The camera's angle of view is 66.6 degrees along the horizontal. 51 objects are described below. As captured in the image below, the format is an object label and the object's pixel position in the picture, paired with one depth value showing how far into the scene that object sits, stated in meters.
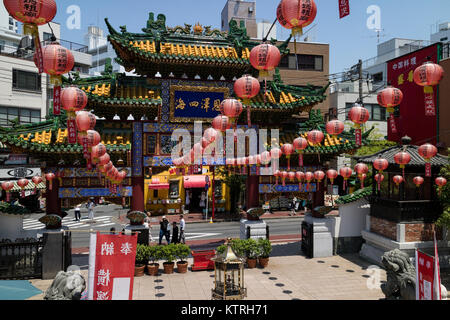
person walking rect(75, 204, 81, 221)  28.07
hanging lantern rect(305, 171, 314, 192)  15.50
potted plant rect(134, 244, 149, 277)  13.23
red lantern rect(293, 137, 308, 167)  13.68
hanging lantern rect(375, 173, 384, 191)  15.33
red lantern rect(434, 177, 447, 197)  13.35
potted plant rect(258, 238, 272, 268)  14.43
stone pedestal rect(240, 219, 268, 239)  15.59
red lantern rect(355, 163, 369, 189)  15.50
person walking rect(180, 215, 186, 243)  18.81
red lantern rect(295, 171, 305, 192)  15.38
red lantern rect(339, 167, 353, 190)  16.53
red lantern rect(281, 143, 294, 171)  14.21
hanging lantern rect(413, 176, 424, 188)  14.31
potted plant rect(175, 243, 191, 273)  13.52
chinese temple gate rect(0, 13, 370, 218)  13.63
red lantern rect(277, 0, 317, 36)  6.80
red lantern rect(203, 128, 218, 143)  11.98
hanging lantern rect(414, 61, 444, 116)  9.08
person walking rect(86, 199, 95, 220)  29.03
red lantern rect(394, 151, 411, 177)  13.25
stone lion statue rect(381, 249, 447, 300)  7.48
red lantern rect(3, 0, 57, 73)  5.89
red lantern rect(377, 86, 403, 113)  10.20
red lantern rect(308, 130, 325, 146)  13.12
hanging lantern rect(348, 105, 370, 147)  10.91
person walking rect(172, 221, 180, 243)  17.17
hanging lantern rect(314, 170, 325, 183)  15.48
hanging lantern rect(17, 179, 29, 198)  18.37
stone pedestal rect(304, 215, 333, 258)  15.97
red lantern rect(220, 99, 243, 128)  10.43
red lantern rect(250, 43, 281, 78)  8.30
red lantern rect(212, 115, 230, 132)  11.45
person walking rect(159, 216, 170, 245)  17.77
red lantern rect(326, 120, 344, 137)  12.02
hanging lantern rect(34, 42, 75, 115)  7.23
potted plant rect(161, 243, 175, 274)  13.38
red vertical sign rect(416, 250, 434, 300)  5.68
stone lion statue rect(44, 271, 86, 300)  6.05
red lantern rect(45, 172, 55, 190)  13.34
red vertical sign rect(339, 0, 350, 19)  7.55
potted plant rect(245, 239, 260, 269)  14.32
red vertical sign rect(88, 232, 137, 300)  6.30
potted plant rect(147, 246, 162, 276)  13.32
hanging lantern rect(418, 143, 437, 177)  12.10
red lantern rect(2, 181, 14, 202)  16.99
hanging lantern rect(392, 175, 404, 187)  14.26
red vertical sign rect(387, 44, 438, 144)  20.12
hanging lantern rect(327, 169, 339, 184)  15.99
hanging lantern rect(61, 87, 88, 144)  8.77
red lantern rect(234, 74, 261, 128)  9.34
